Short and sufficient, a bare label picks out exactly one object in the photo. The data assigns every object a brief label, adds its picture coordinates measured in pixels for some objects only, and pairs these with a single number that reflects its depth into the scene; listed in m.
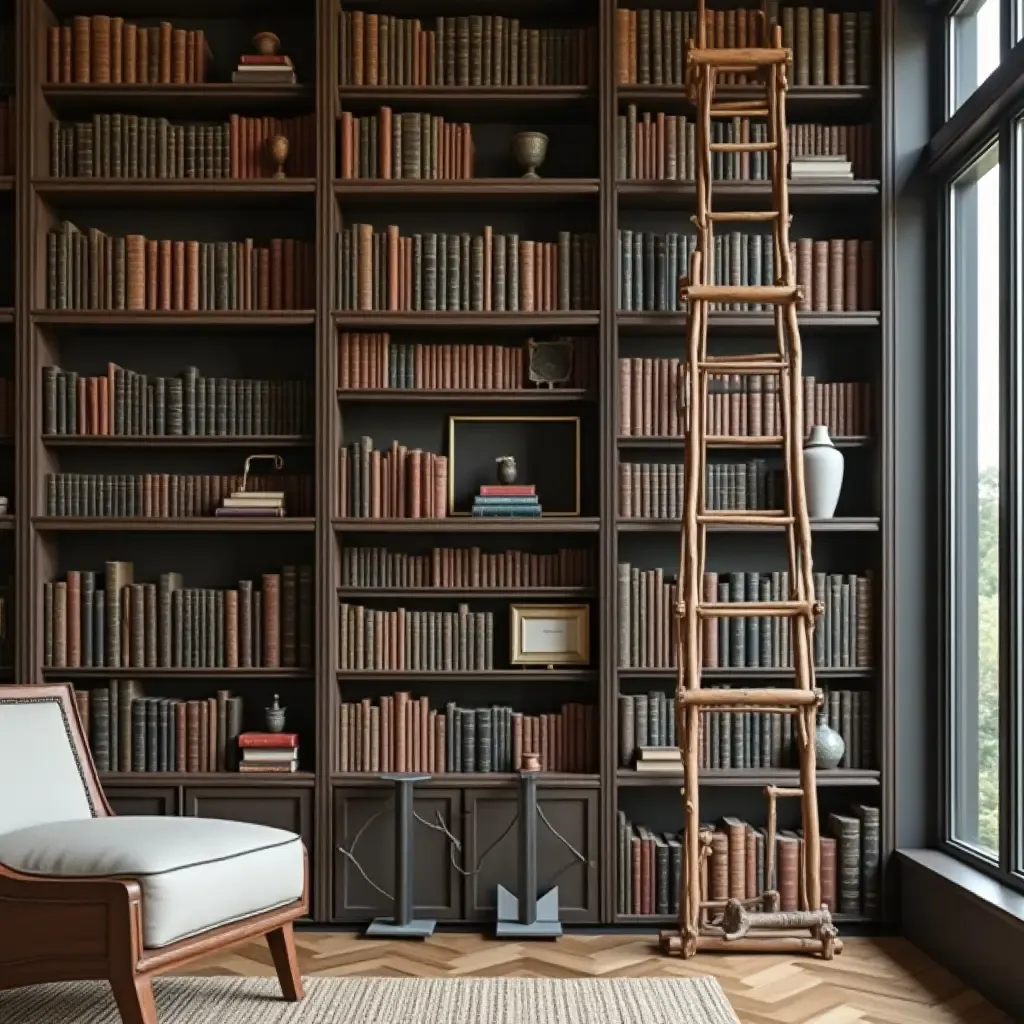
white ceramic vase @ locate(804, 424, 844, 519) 4.18
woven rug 3.26
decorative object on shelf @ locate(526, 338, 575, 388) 4.39
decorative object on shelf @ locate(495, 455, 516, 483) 4.37
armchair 2.90
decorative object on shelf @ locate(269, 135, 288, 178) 4.30
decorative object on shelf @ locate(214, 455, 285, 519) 4.30
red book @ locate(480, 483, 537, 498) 4.31
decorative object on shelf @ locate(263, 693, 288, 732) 4.30
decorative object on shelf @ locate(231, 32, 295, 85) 4.33
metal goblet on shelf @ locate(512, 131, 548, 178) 4.36
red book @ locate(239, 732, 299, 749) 4.24
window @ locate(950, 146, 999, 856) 3.81
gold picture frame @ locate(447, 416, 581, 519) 4.43
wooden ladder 3.84
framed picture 4.34
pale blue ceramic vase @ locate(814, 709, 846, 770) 4.18
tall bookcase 4.21
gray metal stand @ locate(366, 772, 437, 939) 4.09
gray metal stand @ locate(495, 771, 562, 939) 4.05
